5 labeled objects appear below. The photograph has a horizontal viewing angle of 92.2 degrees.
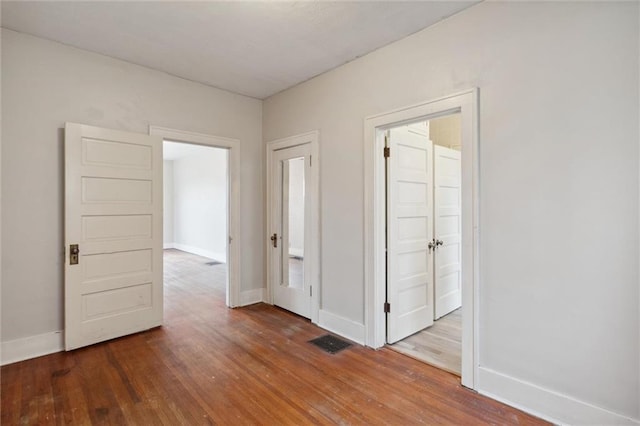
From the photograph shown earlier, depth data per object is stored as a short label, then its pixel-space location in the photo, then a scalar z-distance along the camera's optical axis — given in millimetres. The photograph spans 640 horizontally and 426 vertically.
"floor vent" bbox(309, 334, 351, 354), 2980
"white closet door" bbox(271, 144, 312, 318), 3789
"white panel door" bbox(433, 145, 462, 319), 3707
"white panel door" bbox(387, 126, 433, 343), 3090
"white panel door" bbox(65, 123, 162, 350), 2891
